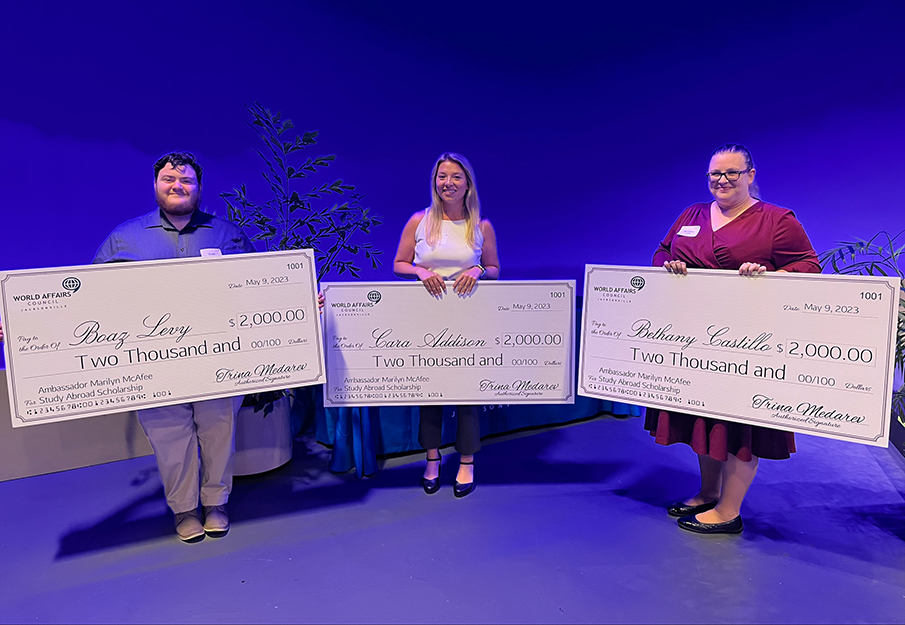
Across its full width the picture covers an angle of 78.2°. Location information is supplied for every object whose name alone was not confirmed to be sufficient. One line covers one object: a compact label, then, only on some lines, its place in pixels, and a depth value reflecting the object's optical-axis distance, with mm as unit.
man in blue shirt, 1912
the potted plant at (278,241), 2479
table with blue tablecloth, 2572
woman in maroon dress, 1834
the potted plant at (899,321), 2006
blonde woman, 2209
